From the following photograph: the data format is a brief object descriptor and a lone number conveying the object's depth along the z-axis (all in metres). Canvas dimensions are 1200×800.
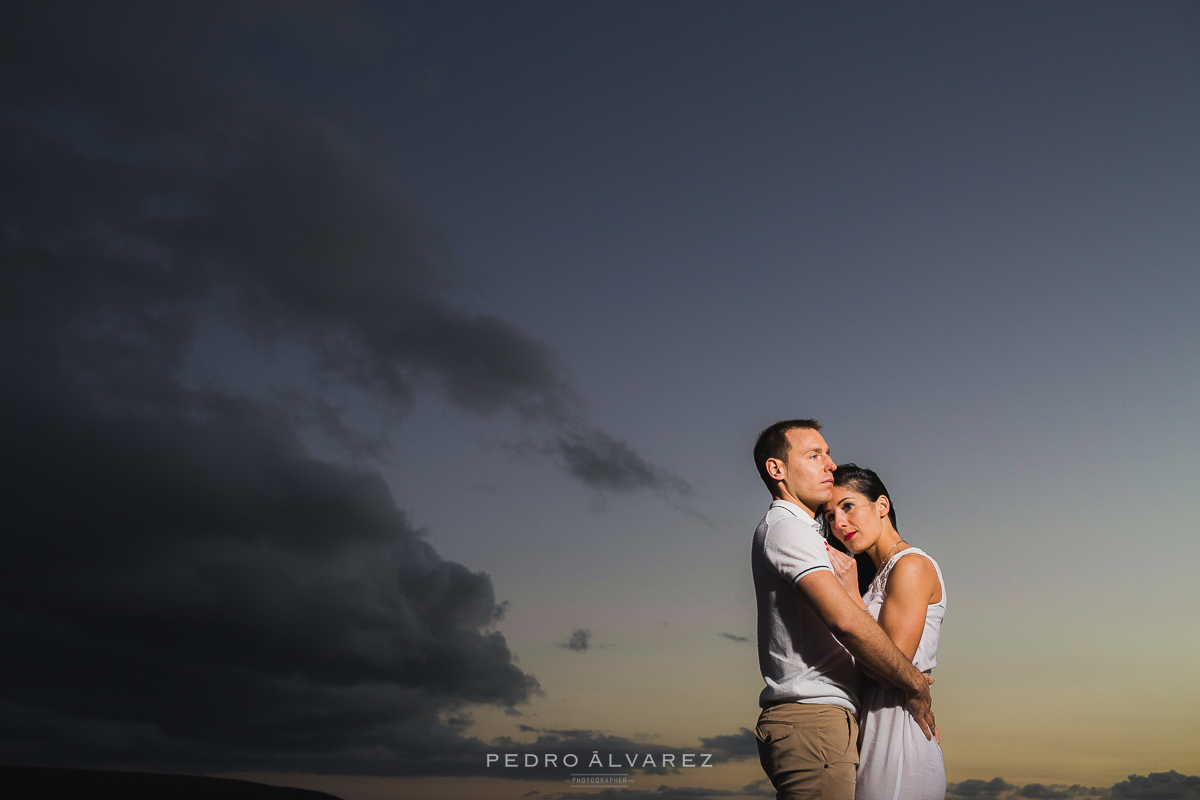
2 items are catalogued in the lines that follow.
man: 3.93
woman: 4.26
